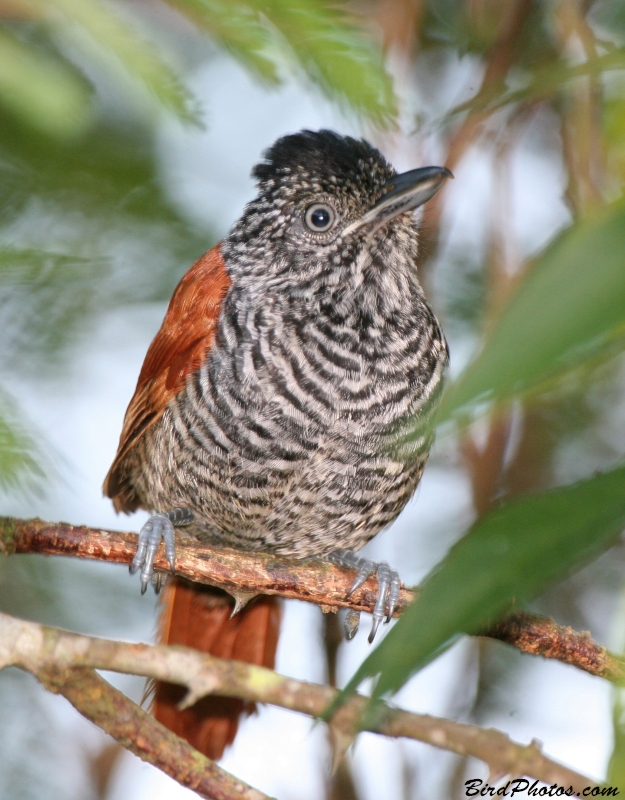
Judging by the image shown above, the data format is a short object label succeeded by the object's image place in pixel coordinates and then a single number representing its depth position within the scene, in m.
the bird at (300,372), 2.94
